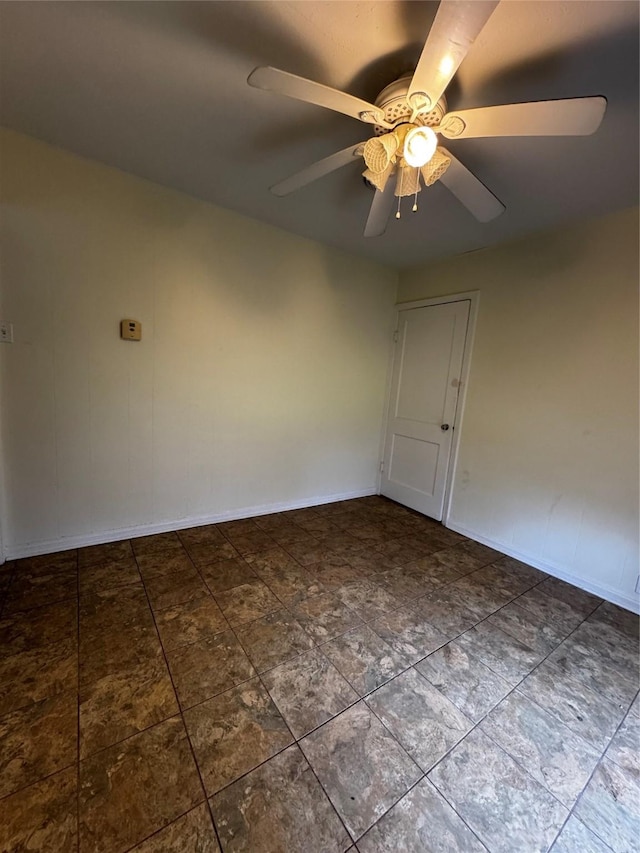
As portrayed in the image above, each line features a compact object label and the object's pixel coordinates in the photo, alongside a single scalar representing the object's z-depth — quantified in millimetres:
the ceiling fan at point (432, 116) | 912
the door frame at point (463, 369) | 2864
